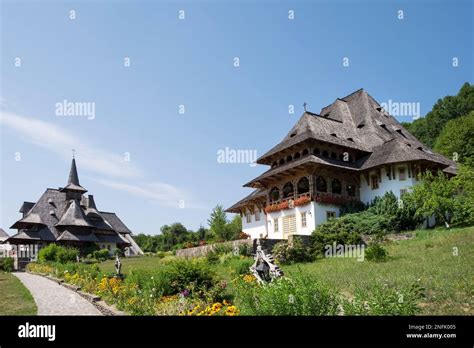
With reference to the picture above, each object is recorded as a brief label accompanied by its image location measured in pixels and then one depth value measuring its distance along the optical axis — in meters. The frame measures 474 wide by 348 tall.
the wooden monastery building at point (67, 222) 42.61
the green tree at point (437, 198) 24.75
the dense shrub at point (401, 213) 26.89
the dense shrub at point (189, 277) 13.01
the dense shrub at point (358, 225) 25.92
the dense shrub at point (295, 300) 7.70
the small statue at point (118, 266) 18.53
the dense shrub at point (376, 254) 17.84
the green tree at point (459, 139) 40.22
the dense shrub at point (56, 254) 32.75
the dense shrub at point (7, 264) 31.02
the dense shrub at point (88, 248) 42.78
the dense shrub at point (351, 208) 29.42
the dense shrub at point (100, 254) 39.06
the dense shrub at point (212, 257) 24.19
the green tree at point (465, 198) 24.28
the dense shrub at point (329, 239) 22.95
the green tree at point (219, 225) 39.34
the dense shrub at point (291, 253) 21.47
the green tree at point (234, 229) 39.04
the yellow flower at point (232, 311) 8.77
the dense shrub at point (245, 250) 23.81
